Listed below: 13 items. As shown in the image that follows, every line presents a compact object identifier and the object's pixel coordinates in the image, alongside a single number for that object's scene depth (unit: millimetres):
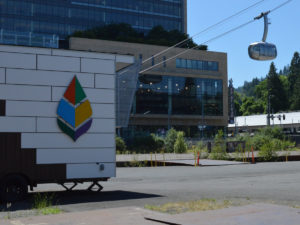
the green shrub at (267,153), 30453
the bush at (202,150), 33178
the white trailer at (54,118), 11188
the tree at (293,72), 142875
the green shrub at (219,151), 31094
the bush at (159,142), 48938
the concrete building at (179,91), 76125
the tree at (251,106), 150875
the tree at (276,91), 138125
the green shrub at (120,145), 41562
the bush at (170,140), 45500
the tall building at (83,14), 82000
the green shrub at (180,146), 41906
